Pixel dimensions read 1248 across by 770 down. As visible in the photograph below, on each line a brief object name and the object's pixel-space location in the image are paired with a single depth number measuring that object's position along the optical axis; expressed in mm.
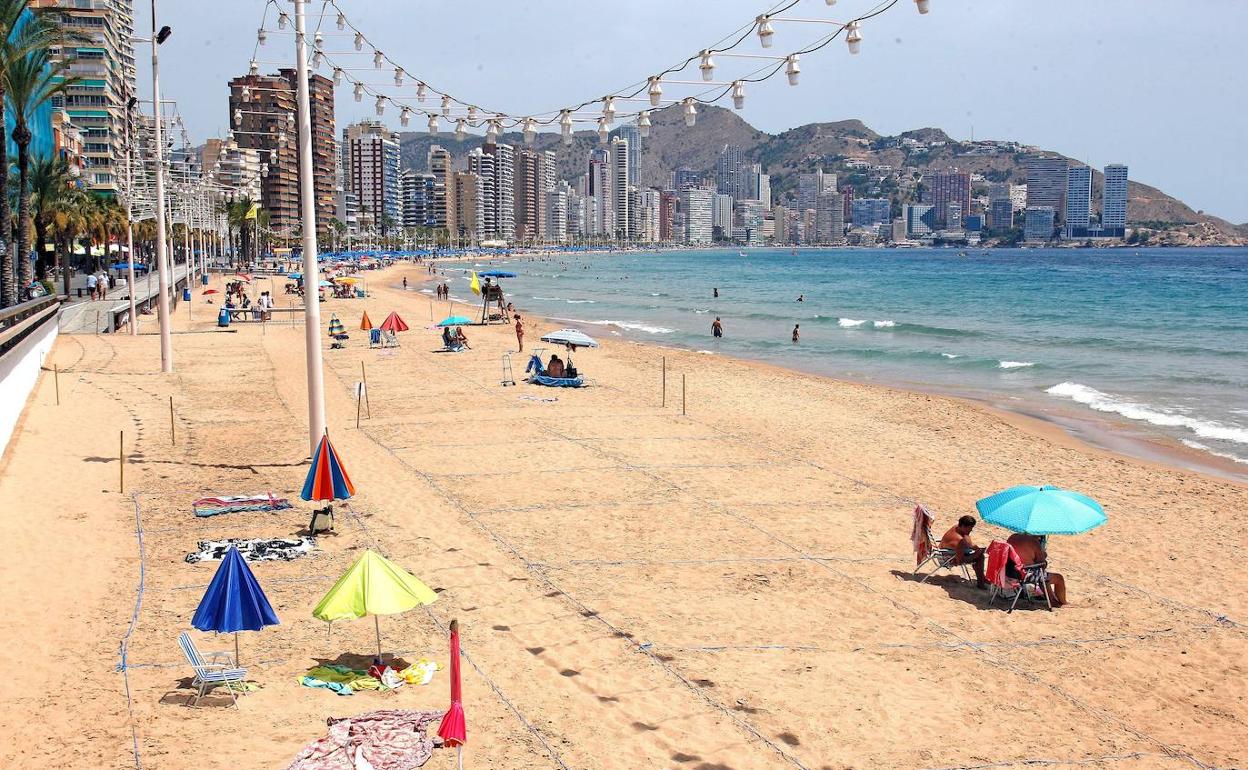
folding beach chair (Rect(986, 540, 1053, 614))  11188
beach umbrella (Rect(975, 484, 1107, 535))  11156
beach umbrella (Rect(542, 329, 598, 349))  27469
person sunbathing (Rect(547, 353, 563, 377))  26812
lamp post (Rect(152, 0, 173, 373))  24750
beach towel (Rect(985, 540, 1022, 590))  11219
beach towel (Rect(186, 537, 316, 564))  11844
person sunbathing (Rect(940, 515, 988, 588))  11828
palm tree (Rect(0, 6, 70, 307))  28375
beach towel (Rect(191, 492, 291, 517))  13883
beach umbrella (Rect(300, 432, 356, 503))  13133
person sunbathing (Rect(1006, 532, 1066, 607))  11242
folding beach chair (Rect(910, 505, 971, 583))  11953
